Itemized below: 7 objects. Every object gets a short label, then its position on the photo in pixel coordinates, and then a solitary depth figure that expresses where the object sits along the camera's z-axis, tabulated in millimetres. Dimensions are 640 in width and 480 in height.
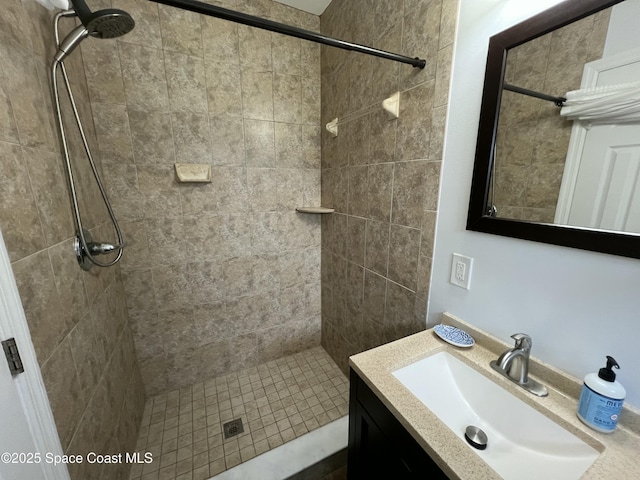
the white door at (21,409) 575
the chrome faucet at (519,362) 728
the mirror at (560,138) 562
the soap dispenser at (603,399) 557
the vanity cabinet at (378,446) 616
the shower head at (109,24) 716
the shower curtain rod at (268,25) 652
